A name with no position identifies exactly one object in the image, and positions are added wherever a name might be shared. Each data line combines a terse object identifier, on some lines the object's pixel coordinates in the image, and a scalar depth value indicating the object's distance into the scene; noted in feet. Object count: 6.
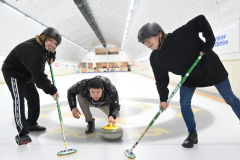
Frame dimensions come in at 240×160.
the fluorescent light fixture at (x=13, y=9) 29.70
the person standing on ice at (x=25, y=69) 6.81
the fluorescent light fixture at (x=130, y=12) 33.63
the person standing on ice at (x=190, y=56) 6.14
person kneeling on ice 7.55
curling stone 7.29
